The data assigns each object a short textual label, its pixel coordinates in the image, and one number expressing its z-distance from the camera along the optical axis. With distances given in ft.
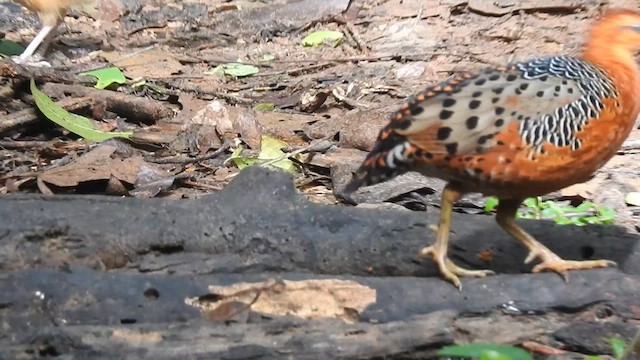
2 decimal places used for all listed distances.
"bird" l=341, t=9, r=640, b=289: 19.83
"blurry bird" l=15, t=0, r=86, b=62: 53.36
